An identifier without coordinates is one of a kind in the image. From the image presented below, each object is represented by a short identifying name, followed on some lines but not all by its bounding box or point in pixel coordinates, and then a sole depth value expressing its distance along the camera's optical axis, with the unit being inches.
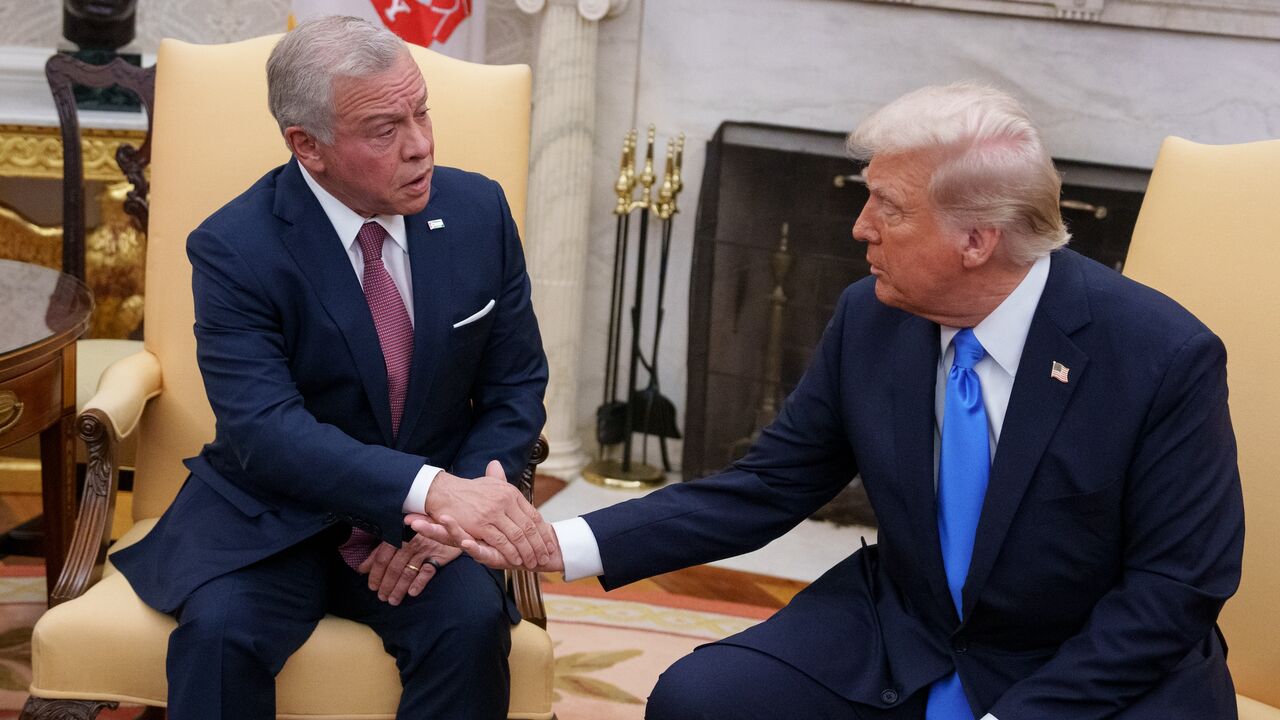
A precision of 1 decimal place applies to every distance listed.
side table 90.9
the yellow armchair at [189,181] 88.0
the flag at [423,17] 147.6
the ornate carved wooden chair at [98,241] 127.7
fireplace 161.8
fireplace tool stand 166.4
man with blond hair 68.0
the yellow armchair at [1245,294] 81.3
